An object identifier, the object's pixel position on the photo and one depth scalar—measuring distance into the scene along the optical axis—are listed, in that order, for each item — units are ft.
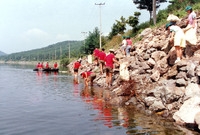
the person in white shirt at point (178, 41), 47.26
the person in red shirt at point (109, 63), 63.21
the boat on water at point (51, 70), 153.38
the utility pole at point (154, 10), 116.43
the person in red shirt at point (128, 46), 76.48
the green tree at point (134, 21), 135.85
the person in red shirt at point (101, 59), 74.91
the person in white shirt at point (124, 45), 80.13
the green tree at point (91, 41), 206.08
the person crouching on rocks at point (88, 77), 71.97
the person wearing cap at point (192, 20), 50.46
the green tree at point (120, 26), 162.61
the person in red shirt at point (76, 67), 83.87
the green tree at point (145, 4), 130.82
